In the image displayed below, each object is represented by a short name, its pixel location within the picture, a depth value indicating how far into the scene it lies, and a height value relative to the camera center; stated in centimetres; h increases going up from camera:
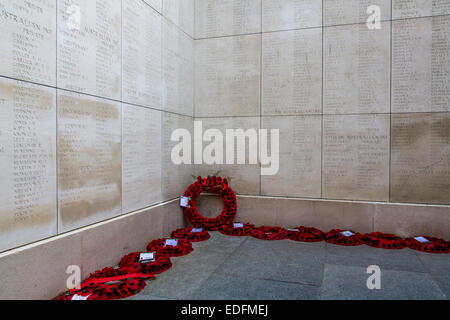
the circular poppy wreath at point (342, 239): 456 -122
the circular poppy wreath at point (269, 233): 482 -122
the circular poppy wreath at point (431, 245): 424 -122
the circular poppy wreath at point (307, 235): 473 -121
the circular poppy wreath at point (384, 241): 441 -121
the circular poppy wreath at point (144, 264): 348 -125
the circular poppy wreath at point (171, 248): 409 -124
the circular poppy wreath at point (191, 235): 475 -123
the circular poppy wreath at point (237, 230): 503 -121
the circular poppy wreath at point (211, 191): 528 -80
